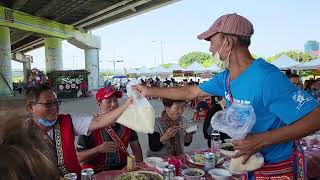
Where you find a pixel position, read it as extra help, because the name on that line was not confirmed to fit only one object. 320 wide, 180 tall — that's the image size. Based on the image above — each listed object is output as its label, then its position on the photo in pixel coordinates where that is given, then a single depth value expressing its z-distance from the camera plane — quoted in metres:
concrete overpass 15.05
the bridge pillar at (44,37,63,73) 20.00
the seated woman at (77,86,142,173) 2.45
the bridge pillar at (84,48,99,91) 22.69
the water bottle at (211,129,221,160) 2.50
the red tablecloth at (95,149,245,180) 2.02
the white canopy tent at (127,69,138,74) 23.97
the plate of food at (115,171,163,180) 1.79
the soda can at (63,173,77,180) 1.66
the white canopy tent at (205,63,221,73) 15.84
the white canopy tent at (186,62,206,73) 17.10
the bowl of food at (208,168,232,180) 1.94
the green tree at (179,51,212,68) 55.02
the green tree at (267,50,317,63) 36.19
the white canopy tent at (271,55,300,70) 11.19
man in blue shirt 1.30
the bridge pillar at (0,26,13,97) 14.86
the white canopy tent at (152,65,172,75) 20.68
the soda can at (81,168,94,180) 1.67
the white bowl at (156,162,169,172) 2.12
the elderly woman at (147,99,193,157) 2.86
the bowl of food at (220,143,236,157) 2.01
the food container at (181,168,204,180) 1.92
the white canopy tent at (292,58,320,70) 10.30
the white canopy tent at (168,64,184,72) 19.49
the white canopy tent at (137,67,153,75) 23.13
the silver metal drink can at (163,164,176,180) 1.78
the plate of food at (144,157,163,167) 2.27
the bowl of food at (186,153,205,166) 2.33
